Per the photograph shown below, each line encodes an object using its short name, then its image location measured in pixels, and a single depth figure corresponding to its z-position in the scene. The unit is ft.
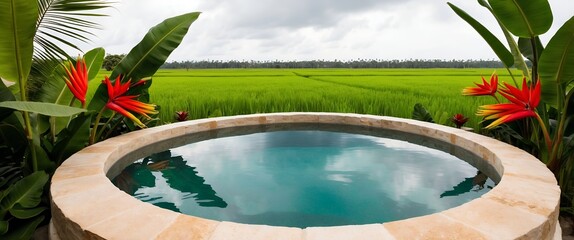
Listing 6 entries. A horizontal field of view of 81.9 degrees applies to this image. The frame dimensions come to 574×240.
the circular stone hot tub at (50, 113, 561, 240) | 5.33
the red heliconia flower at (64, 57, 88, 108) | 8.63
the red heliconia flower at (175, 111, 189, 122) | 18.21
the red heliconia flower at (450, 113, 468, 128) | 15.89
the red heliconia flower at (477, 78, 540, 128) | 8.65
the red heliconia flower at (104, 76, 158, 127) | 9.19
